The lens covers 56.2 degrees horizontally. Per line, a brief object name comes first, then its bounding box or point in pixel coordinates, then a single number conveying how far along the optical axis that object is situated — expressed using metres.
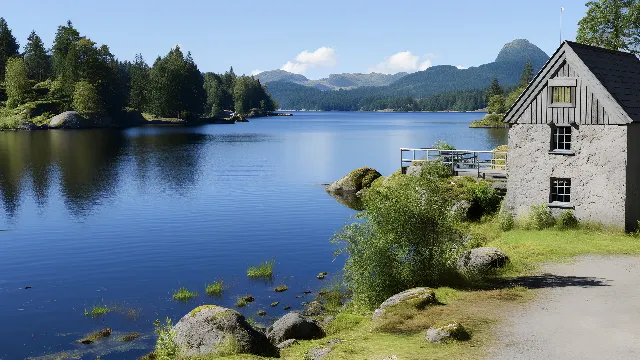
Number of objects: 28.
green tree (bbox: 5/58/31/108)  166.38
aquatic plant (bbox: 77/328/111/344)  23.52
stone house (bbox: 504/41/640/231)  34.09
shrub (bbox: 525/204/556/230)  36.06
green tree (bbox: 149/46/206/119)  184.62
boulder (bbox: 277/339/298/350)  20.87
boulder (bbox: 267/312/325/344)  21.91
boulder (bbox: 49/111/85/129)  160.75
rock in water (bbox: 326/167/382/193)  63.09
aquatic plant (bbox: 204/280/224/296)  29.59
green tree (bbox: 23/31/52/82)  190.31
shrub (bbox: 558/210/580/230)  35.41
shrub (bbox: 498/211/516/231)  37.59
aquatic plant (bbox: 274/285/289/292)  30.34
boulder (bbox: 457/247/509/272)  26.83
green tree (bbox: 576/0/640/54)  60.41
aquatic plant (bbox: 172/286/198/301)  28.77
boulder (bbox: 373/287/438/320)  22.02
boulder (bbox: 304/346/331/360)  18.28
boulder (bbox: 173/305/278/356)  18.95
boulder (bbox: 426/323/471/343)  18.33
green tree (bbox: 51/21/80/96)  167.00
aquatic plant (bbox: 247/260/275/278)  32.62
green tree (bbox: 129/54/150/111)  194.38
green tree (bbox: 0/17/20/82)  189.25
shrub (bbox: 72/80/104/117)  161.38
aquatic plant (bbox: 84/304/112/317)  26.58
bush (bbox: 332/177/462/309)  24.83
